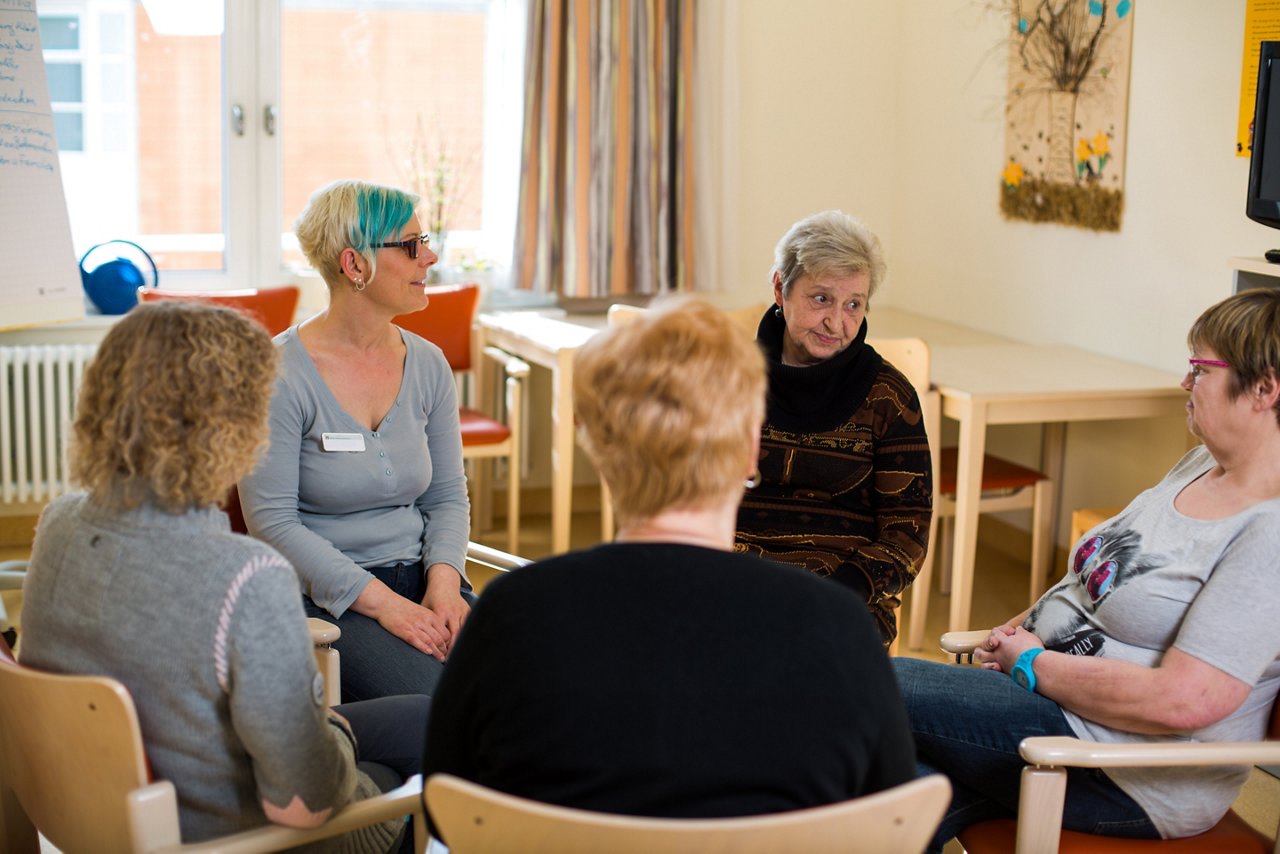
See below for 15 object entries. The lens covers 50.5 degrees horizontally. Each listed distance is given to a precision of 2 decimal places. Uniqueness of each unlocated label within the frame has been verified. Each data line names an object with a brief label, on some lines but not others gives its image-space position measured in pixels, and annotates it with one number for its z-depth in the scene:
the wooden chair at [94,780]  1.38
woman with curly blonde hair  1.42
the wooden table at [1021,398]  3.63
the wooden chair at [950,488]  3.63
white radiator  4.43
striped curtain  4.78
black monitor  2.92
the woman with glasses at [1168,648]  1.69
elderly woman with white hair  2.36
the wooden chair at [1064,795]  1.62
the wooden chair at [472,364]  4.40
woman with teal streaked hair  2.25
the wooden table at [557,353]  4.29
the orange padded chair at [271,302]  4.28
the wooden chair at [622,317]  3.87
